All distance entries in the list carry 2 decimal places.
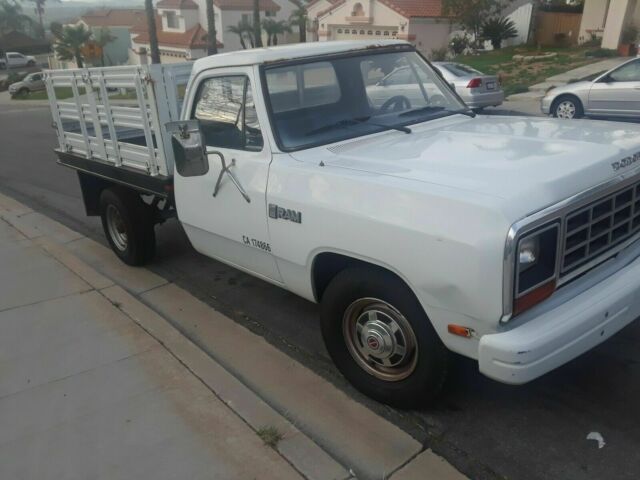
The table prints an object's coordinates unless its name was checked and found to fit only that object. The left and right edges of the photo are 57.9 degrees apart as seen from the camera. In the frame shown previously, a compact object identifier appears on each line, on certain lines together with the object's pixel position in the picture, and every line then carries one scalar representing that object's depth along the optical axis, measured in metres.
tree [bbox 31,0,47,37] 123.70
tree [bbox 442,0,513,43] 29.42
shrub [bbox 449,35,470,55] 30.98
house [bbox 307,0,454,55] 33.16
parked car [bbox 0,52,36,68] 64.81
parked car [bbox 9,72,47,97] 40.56
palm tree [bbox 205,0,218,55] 33.53
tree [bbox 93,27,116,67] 54.39
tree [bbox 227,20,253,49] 46.66
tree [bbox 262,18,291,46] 47.94
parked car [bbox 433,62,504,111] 14.11
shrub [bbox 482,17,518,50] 29.50
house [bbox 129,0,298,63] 49.28
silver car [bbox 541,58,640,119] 10.79
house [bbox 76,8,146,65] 60.41
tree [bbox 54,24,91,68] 51.75
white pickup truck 2.58
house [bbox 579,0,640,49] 23.09
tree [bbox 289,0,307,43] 47.01
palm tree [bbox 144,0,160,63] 32.94
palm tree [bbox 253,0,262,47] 40.84
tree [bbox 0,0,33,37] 100.57
